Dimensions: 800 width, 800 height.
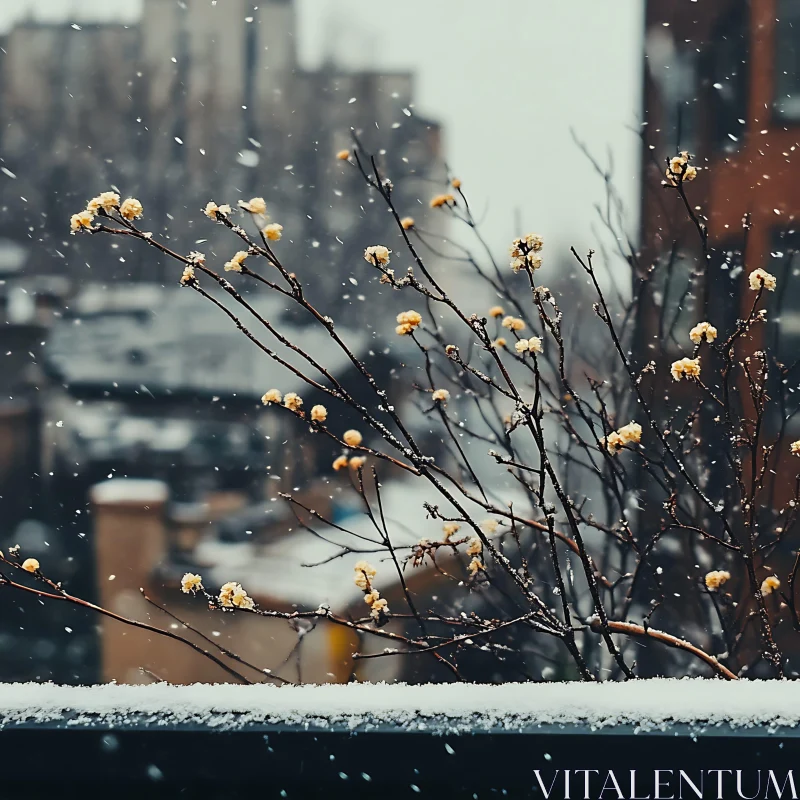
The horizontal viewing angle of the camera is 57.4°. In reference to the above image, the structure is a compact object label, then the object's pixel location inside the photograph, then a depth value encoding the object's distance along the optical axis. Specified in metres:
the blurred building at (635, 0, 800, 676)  7.04
